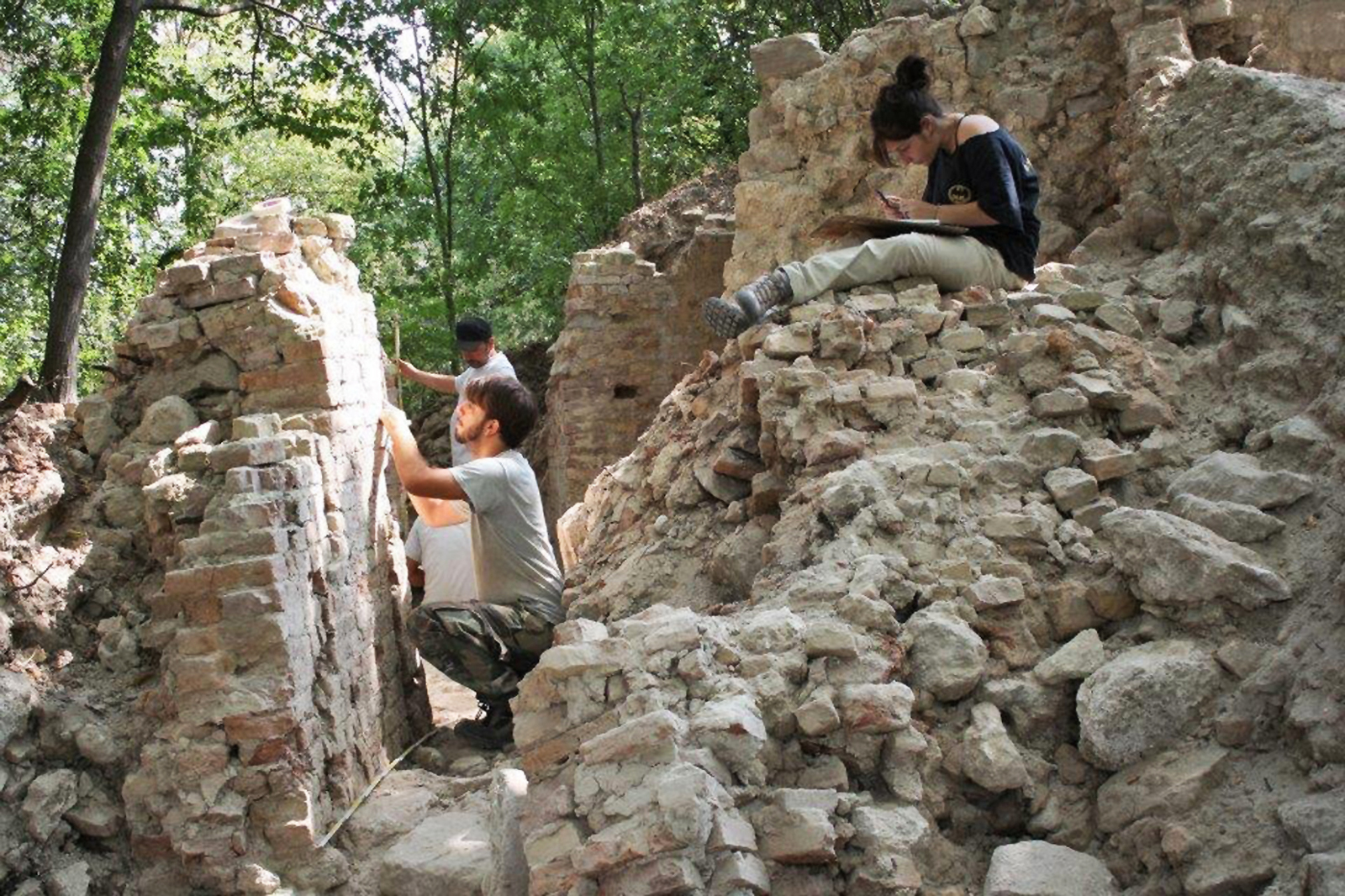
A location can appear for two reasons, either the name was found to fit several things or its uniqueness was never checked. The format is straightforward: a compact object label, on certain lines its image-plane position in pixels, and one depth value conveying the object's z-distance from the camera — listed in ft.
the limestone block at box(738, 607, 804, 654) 11.89
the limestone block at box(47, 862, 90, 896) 13.06
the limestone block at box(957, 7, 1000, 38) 22.29
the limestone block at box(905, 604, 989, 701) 11.84
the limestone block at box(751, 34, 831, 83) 23.61
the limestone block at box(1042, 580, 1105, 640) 12.46
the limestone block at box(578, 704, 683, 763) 10.87
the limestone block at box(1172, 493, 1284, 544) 12.21
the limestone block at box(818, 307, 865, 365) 15.61
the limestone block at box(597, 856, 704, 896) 9.96
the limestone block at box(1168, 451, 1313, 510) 12.42
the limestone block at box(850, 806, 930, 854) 10.53
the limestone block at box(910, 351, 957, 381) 15.48
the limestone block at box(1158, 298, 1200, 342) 15.66
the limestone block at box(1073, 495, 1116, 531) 13.19
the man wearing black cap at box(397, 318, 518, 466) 23.06
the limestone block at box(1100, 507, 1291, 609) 11.59
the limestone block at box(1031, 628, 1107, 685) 11.87
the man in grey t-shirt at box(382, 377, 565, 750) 16.72
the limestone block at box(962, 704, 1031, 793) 11.28
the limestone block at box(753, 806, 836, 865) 10.40
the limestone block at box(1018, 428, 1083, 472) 13.93
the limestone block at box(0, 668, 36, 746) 13.34
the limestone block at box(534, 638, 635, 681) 11.83
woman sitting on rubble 16.74
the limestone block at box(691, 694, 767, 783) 10.93
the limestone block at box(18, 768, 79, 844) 13.17
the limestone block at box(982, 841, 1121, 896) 10.27
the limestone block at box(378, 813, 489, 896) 13.26
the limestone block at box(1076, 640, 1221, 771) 11.07
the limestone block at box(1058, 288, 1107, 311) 16.15
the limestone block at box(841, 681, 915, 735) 11.20
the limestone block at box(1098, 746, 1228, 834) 10.53
